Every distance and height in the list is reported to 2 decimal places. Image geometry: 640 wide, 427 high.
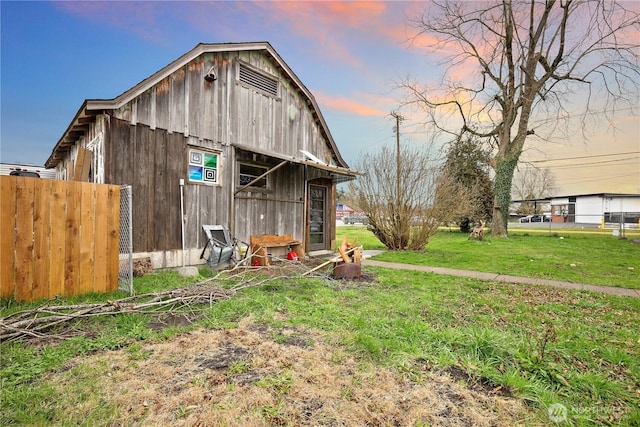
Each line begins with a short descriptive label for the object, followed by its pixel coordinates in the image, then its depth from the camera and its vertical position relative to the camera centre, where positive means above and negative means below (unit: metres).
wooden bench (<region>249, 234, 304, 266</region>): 7.82 -0.76
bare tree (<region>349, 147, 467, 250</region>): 10.91 +0.83
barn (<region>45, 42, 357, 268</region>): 6.11 +1.74
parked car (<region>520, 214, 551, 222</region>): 41.41 -0.21
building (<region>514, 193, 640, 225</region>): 35.53 +1.51
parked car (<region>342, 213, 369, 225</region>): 12.00 -0.03
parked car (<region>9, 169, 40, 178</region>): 8.54 +1.48
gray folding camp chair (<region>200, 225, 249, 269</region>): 6.89 -0.72
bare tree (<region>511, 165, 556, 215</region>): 47.25 +4.85
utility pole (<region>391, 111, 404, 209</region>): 10.93 +1.52
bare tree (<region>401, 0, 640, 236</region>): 14.17 +8.50
